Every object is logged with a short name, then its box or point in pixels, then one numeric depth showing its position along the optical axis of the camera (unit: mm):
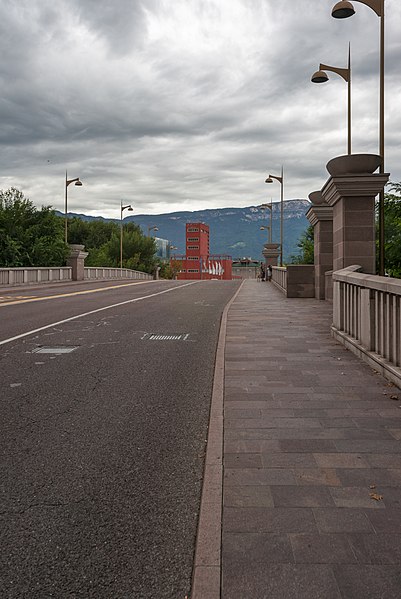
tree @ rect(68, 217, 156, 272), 98812
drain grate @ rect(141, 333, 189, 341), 11398
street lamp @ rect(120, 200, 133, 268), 65275
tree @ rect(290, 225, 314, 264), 33125
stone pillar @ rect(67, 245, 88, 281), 45781
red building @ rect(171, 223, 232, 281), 159688
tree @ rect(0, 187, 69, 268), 47656
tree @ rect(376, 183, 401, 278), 15344
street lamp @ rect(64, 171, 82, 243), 45184
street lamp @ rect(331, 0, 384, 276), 12055
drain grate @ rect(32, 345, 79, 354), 9818
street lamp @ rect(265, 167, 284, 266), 41562
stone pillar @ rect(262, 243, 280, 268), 53031
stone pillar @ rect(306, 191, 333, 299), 20344
